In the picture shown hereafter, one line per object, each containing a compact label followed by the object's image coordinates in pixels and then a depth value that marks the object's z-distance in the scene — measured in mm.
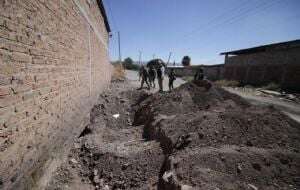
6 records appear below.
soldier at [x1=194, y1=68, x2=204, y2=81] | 7580
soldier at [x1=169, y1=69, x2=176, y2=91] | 7459
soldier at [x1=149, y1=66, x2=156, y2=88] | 7465
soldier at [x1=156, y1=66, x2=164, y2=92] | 6890
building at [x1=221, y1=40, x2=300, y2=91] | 9556
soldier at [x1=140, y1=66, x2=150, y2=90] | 8146
